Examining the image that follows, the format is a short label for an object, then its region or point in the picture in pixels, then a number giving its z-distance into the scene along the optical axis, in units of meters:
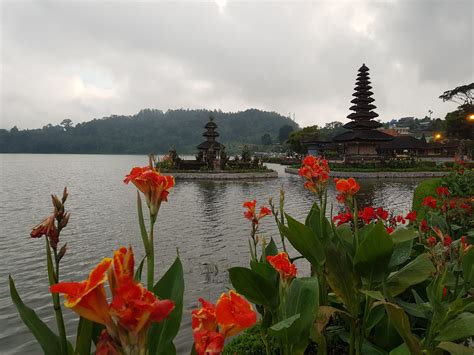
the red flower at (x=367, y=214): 3.52
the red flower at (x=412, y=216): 4.05
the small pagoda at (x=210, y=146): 33.29
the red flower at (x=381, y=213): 3.77
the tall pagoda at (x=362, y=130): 36.06
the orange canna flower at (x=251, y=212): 3.04
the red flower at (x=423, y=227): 3.21
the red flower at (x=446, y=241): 2.32
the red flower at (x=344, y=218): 3.67
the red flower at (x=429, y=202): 3.91
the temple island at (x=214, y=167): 28.31
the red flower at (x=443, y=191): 4.46
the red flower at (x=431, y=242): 2.59
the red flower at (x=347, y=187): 2.78
